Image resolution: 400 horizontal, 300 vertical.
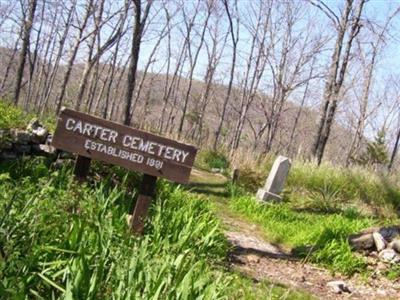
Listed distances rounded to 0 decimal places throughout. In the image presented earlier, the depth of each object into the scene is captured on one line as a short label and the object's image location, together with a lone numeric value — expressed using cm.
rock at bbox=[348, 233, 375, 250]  746
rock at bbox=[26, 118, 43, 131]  681
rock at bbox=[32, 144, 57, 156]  673
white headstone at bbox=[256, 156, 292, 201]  1102
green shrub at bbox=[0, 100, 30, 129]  668
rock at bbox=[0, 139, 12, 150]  607
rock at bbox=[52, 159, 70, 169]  660
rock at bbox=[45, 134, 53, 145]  689
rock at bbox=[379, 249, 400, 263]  704
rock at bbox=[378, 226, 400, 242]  778
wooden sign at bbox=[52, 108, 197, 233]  548
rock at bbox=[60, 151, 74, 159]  687
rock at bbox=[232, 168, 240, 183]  1248
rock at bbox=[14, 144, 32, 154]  646
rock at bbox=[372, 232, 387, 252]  739
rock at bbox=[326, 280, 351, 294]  604
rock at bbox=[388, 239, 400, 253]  735
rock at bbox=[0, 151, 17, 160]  619
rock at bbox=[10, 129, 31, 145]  639
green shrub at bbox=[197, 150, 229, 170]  1587
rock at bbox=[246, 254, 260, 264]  644
